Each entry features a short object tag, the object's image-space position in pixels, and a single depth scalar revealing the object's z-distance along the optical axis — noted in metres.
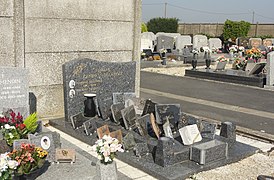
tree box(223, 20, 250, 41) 40.59
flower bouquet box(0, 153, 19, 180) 3.95
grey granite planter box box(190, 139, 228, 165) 5.86
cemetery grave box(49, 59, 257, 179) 5.80
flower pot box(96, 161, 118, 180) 4.68
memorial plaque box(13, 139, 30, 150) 4.98
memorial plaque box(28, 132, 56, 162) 5.21
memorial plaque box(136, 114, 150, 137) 6.73
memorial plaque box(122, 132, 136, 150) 6.29
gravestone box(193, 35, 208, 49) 32.03
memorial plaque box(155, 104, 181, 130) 7.13
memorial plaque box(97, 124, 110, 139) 6.59
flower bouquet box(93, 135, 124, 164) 4.59
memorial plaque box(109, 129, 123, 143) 6.35
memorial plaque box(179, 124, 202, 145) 6.37
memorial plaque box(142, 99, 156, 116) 7.57
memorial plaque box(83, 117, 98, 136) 7.21
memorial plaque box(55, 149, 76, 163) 5.29
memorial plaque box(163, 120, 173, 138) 6.55
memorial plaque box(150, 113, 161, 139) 6.57
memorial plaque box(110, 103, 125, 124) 7.52
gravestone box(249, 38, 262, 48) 35.09
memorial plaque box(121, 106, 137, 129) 7.14
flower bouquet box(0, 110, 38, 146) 5.37
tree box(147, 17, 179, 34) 47.81
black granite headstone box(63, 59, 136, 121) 7.91
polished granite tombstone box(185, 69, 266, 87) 14.83
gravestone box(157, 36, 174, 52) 29.29
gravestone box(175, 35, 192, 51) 30.80
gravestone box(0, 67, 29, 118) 6.57
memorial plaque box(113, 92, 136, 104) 8.39
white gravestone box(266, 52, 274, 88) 13.91
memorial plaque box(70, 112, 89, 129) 7.61
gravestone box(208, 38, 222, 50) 35.12
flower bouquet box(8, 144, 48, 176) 4.34
